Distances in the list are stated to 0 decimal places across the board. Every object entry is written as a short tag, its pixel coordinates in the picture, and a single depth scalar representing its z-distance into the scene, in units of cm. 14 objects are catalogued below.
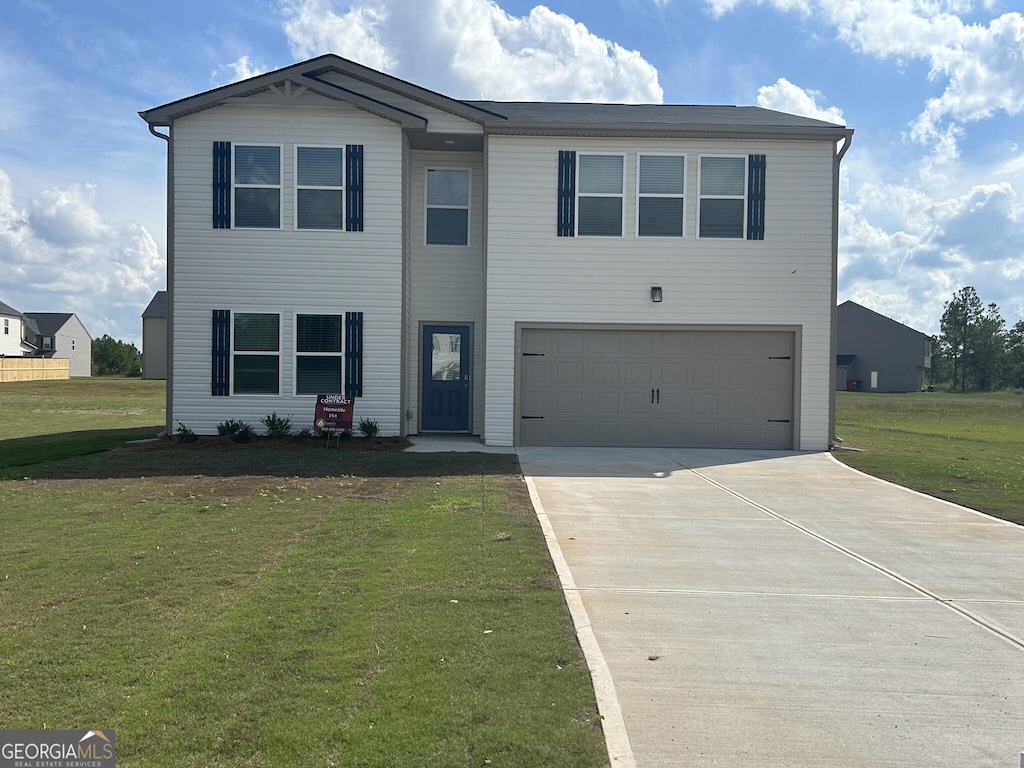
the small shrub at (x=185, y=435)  1434
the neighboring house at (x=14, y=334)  6481
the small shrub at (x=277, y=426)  1454
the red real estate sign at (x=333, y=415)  1382
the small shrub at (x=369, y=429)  1466
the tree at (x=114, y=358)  7569
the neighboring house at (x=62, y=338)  7312
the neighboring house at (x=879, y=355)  5997
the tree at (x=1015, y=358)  6894
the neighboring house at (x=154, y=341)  5538
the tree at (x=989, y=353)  6962
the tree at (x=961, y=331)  7162
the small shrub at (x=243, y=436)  1429
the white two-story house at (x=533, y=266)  1463
